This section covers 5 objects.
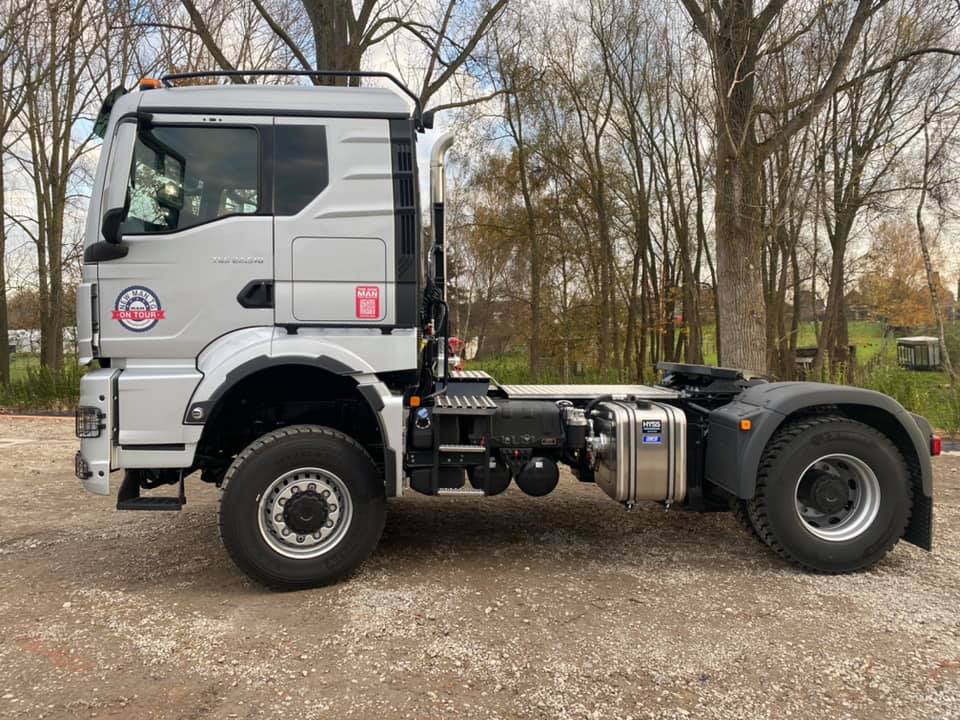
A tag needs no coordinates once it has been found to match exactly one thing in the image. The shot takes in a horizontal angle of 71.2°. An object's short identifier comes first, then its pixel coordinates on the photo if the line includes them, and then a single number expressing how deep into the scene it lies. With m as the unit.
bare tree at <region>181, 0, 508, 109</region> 11.08
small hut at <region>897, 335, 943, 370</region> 20.53
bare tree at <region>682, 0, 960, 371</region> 9.40
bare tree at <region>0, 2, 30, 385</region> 13.12
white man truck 4.09
